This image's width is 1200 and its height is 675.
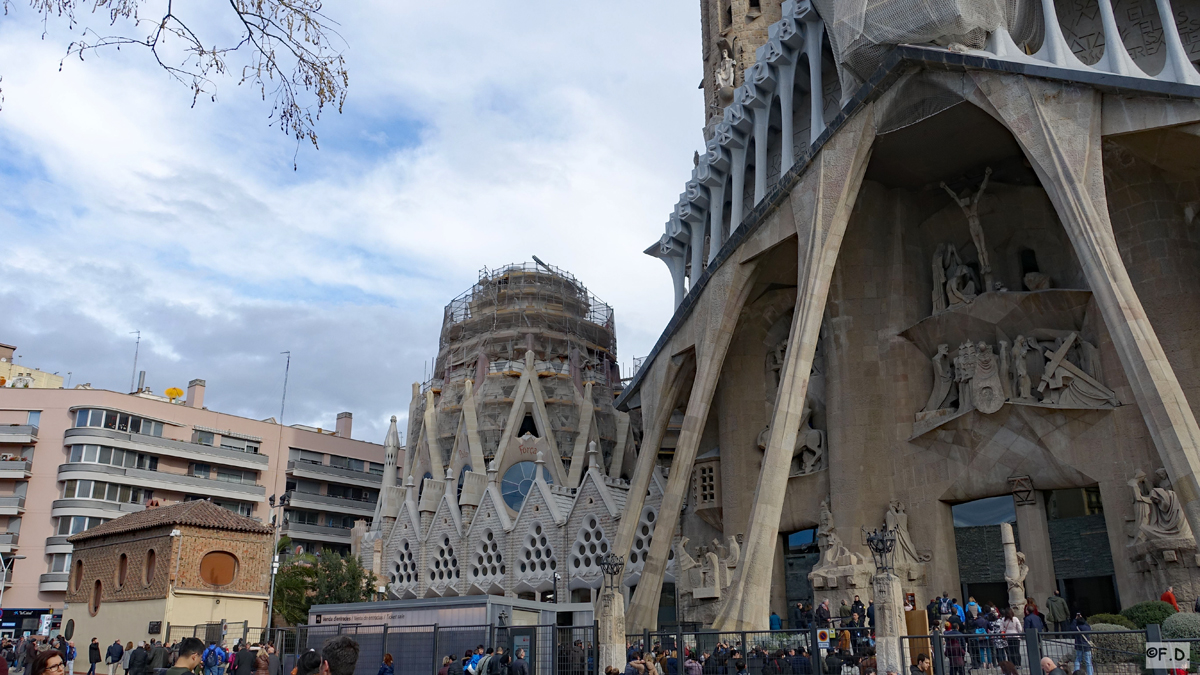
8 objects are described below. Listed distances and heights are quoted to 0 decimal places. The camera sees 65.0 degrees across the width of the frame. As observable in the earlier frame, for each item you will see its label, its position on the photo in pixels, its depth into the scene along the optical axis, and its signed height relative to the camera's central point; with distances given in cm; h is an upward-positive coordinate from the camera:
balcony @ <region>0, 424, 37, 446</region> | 3984 +748
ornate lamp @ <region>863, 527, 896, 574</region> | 1272 +98
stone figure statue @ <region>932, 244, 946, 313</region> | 2264 +790
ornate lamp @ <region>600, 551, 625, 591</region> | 1683 +90
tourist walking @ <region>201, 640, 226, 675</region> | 1514 -62
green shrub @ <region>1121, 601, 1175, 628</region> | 1495 +8
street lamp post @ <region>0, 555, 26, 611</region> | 3713 +214
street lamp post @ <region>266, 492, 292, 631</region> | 2292 +150
